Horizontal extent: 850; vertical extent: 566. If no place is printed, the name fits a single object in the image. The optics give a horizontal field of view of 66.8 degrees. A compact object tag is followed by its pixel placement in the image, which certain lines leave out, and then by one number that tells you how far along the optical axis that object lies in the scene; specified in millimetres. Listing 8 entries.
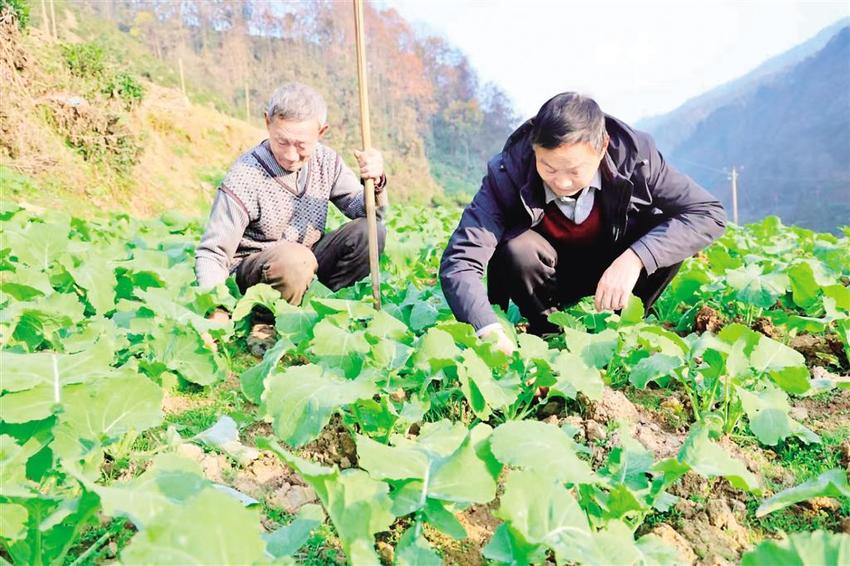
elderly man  2947
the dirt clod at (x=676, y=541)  1484
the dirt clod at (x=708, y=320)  3082
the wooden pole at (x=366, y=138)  2578
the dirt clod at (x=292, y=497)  1698
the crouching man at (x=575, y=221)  2266
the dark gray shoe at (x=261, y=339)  2976
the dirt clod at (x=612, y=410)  2021
